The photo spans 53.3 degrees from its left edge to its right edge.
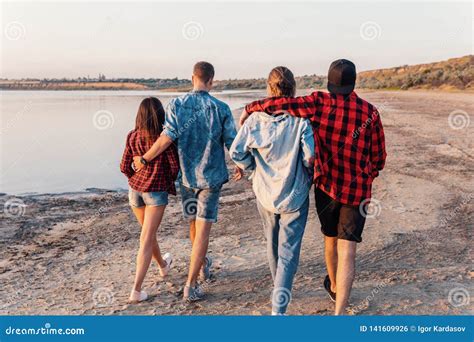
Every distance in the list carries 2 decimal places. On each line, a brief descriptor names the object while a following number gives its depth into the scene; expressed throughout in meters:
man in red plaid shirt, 3.30
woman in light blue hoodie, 3.31
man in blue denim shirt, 3.79
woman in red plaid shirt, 3.84
